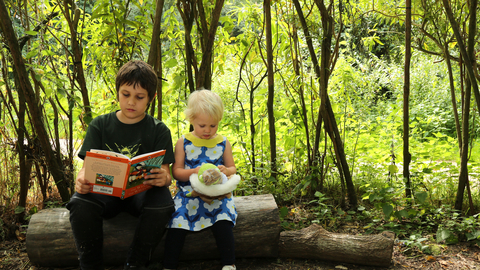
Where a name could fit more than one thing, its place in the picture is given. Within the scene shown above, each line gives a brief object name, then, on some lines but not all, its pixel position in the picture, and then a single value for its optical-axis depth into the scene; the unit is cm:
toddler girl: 180
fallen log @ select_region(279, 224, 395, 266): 194
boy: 165
